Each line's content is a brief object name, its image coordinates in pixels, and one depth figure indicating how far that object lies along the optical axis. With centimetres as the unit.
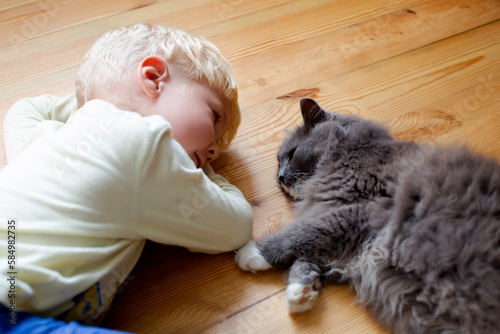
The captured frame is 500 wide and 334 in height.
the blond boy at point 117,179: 76
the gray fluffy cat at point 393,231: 78
